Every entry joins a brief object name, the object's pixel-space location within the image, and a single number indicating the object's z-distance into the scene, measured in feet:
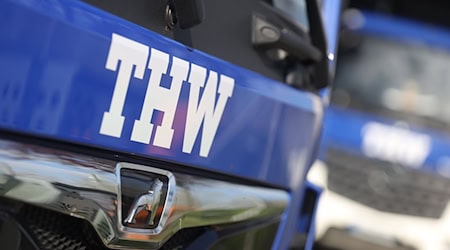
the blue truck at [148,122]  9.75
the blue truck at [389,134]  26.81
